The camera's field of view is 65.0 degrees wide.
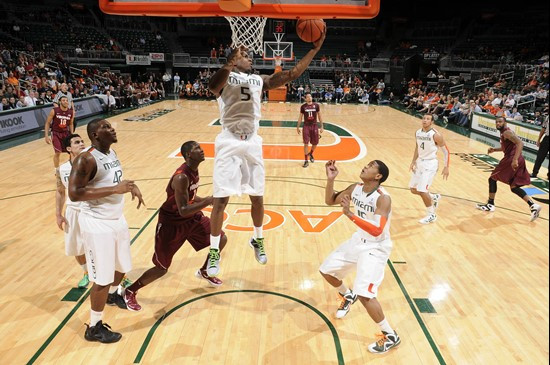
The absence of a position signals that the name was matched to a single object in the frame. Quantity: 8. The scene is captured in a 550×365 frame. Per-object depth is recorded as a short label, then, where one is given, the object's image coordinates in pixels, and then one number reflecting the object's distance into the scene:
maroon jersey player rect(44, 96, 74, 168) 9.02
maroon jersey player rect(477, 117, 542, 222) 7.33
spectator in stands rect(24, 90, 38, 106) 14.98
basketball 4.18
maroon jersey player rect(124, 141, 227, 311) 4.13
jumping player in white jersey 4.04
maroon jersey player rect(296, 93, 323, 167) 10.83
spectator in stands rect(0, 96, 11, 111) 13.47
